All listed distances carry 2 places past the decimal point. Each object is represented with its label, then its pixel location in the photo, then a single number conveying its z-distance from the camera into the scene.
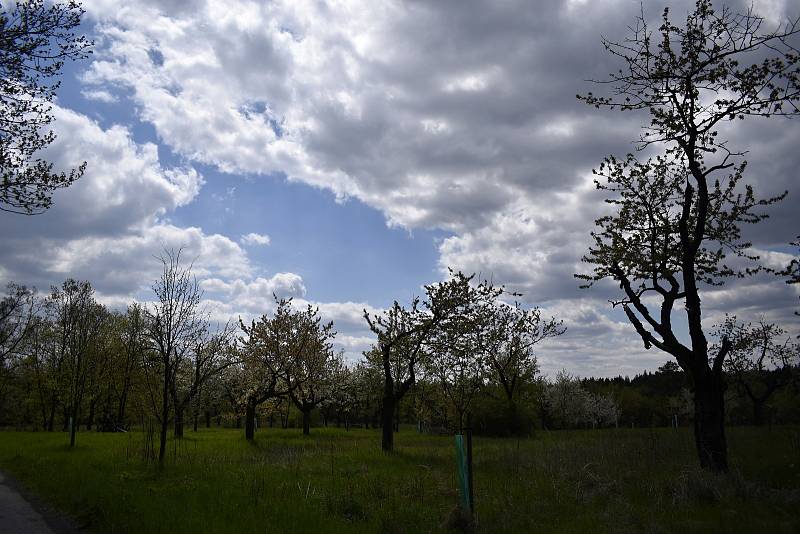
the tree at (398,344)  26.59
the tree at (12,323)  42.72
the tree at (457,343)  27.53
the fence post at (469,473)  9.40
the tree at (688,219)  14.59
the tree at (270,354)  35.44
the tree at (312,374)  37.00
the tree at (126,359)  42.79
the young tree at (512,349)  42.09
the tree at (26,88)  10.63
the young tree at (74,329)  29.65
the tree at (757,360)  43.75
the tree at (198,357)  20.41
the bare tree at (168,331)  17.88
